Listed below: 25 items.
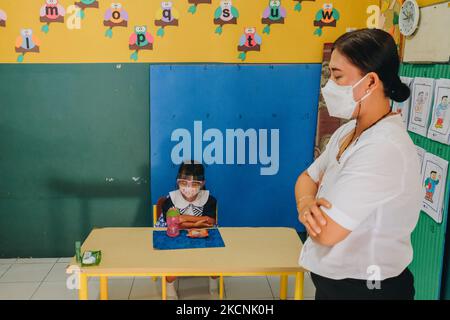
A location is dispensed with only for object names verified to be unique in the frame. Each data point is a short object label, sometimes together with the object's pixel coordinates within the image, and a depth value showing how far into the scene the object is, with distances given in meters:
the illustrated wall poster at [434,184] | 2.53
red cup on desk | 2.69
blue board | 3.78
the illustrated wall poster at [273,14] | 3.70
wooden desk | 2.27
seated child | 3.18
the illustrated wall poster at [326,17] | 3.73
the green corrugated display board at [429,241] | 2.55
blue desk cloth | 2.55
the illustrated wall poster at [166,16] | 3.66
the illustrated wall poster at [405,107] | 2.96
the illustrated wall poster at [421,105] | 2.68
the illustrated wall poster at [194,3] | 3.67
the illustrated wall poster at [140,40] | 3.69
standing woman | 1.28
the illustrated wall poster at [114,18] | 3.64
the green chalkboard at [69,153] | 3.75
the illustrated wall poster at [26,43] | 3.64
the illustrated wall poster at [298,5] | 3.71
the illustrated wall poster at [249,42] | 3.73
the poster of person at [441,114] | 2.47
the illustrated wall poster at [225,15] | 3.68
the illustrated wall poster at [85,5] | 3.62
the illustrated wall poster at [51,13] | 3.61
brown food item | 2.69
